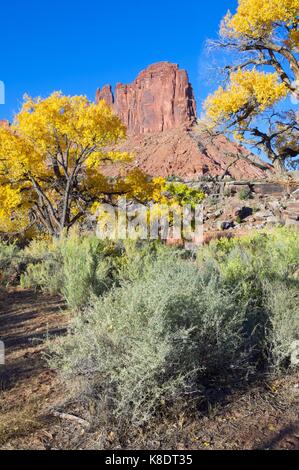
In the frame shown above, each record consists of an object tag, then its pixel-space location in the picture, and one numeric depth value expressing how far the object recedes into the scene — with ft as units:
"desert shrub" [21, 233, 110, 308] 18.39
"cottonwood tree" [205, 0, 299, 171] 25.30
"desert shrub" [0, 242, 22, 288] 25.64
